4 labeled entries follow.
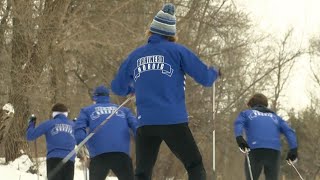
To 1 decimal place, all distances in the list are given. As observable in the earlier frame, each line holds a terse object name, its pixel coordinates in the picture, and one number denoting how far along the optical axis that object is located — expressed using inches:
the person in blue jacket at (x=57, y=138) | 751.1
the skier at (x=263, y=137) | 712.1
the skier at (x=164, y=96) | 399.5
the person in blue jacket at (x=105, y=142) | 601.6
